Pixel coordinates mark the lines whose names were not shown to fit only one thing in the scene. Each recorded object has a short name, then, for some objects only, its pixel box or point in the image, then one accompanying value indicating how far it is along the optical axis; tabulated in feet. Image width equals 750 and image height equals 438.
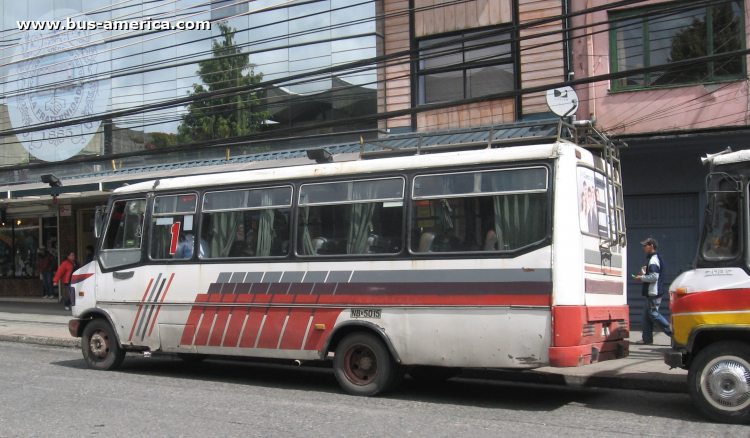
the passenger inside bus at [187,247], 31.65
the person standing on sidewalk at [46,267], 71.61
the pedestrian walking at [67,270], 61.57
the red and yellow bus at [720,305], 21.43
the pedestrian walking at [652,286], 36.29
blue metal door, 44.37
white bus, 24.21
